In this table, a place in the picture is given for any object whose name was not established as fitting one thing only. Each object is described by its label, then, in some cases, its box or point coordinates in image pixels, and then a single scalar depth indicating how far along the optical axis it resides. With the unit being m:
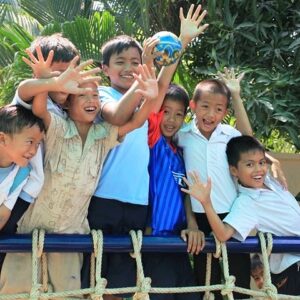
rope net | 1.93
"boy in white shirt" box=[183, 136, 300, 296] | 2.31
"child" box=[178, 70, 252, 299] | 2.34
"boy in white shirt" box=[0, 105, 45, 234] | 1.93
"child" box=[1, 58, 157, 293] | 2.05
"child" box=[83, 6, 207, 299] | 2.17
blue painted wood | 1.92
